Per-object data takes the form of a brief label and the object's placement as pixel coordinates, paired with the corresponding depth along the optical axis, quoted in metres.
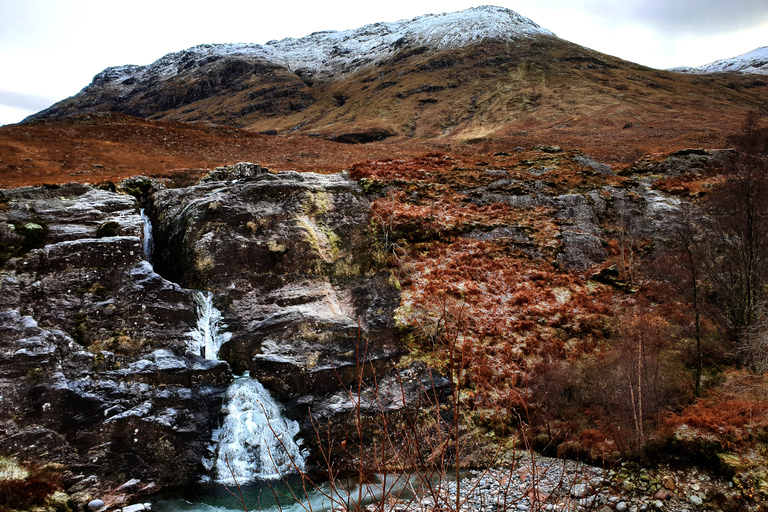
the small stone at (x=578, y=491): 10.65
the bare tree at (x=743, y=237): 14.38
